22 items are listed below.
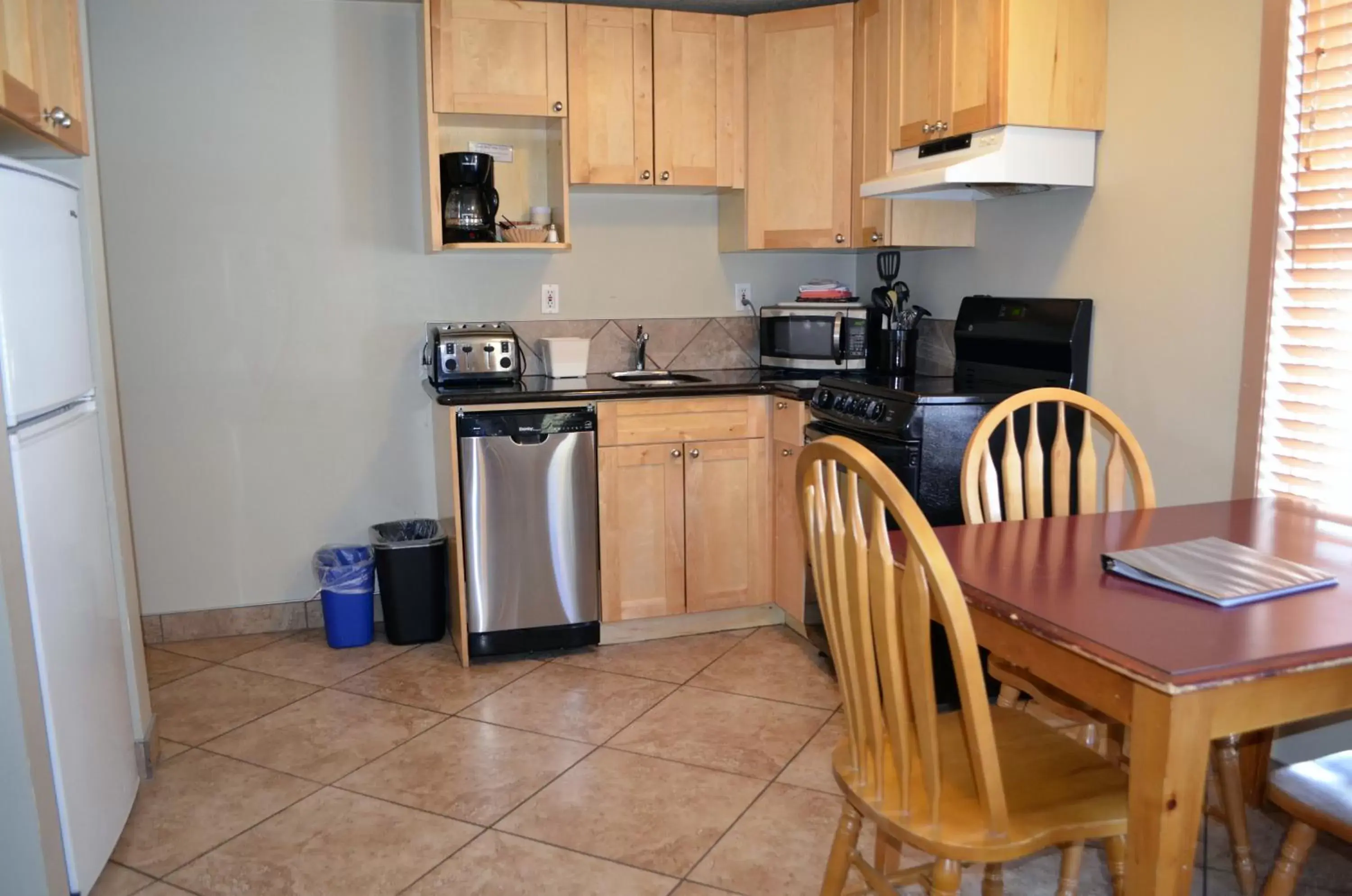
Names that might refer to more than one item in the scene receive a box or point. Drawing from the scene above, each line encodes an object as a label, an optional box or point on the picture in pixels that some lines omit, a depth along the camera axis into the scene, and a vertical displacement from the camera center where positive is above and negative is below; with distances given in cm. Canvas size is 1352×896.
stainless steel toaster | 344 -17
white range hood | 274 +39
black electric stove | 284 -29
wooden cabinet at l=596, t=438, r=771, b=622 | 343 -77
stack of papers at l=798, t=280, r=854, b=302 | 389 +4
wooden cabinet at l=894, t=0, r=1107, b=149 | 269 +65
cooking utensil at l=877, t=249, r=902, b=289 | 389 +15
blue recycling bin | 352 -103
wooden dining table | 122 -45
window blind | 217 +5
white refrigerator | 182 -39
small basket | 355 +25
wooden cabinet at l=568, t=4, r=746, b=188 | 349 +73
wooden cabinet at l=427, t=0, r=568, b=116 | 332 +83
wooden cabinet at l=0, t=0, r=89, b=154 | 184 +48
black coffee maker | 345 +37
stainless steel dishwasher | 324 -73
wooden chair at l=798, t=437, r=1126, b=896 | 138 -66
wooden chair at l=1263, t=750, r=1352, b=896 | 150 -76
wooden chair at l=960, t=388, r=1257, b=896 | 196 -38
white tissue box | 370 -18
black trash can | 349 -98
